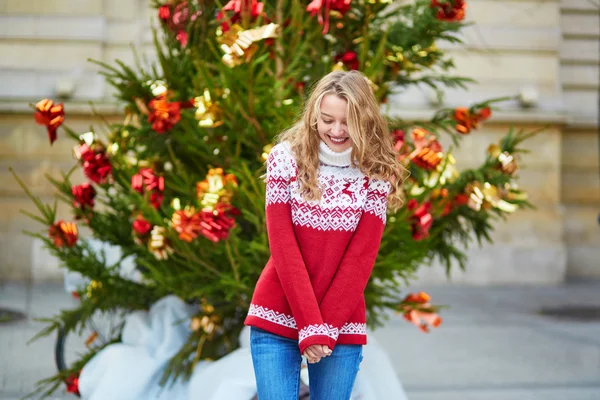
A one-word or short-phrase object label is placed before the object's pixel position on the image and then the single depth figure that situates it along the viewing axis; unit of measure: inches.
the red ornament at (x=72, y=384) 177.5
